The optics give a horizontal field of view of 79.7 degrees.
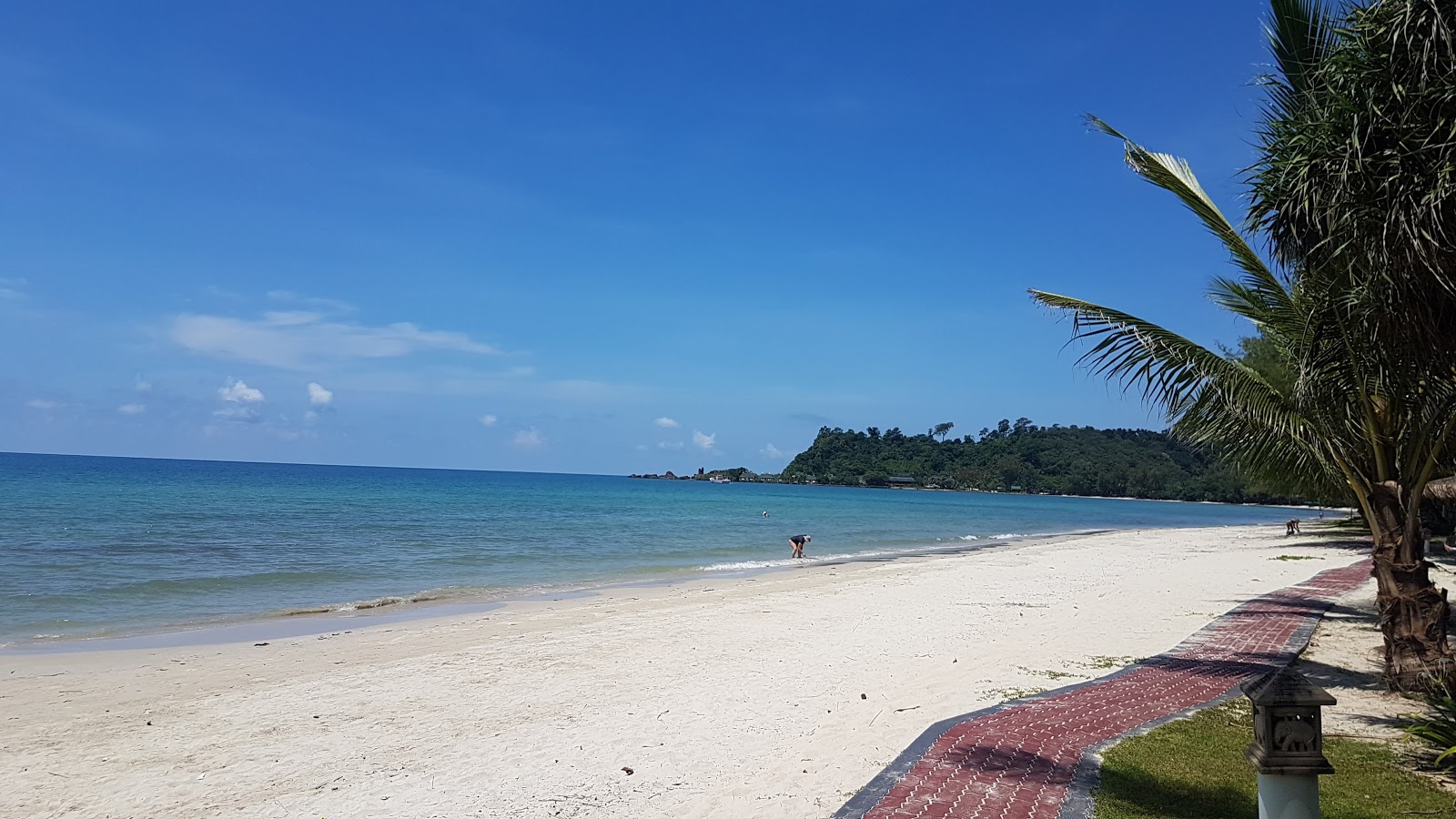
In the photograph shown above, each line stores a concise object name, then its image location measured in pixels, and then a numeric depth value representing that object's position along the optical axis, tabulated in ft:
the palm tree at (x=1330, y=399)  21.49
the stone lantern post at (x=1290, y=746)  11.14
